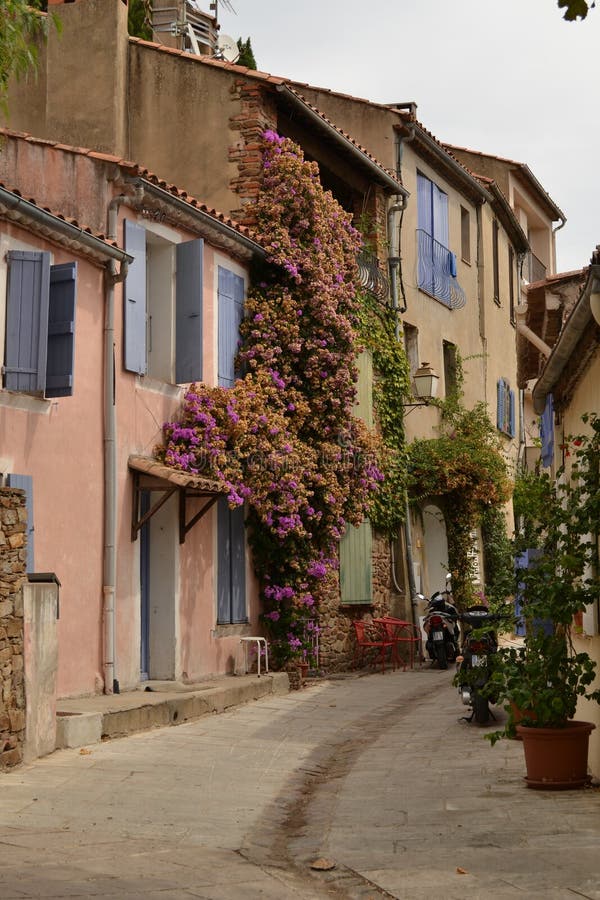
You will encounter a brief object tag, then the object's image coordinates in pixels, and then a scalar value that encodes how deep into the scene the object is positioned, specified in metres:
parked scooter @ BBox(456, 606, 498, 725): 12.65
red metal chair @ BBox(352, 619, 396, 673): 18.84
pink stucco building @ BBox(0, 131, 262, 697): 11.97
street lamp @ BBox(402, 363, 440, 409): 21.83
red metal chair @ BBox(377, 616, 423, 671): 19.55
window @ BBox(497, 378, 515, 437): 28.72
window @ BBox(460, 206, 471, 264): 27.12
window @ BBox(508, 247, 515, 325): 30.68
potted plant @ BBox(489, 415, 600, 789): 8.38
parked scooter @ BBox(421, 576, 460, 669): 18.17
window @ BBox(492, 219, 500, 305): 29.00
